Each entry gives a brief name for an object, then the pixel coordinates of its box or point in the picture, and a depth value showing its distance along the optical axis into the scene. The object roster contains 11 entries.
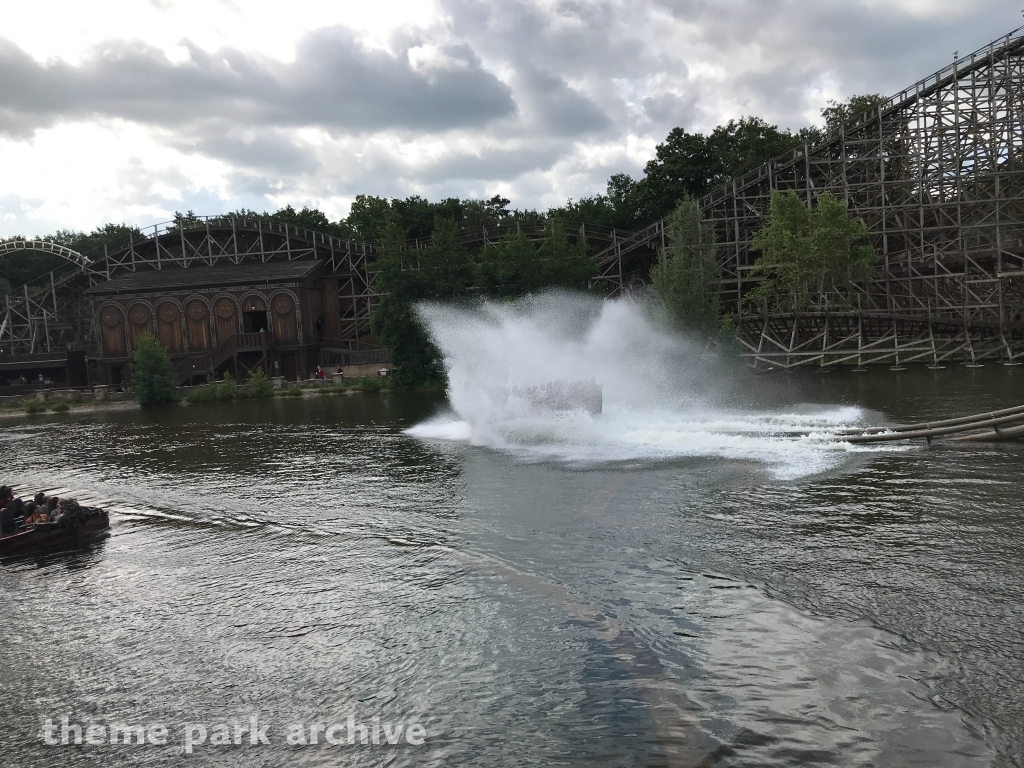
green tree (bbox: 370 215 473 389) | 53.06
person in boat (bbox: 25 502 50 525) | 18.41
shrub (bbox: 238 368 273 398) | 55.41
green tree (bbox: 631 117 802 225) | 69.38
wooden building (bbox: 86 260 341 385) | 64.19
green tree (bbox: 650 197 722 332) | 47.53
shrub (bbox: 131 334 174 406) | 54.84
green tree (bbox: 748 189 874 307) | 48.06
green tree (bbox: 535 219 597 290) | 53.59
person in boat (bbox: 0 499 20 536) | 18.22
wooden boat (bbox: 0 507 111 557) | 17.67
